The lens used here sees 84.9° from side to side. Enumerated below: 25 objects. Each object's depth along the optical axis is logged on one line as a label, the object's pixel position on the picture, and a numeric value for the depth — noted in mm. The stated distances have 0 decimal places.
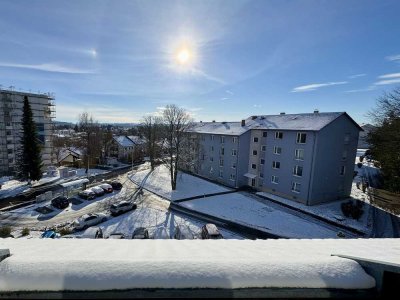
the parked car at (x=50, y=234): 15184
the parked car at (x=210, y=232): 16520
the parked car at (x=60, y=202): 23594
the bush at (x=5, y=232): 15786
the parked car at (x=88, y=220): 18297
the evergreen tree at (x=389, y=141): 20016
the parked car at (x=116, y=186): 30922
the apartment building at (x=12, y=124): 40188
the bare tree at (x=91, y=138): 46562
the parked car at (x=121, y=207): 21578
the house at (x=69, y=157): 48725
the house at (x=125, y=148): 57200
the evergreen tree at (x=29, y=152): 32781
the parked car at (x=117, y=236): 15343
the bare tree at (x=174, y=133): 31078
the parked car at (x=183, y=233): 17141
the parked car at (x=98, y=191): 27359
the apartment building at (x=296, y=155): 26594
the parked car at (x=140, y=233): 16125
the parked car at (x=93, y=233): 16062
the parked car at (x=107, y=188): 28953
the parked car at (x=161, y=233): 17312
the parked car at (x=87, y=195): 26322
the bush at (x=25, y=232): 16631
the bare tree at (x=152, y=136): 43344
